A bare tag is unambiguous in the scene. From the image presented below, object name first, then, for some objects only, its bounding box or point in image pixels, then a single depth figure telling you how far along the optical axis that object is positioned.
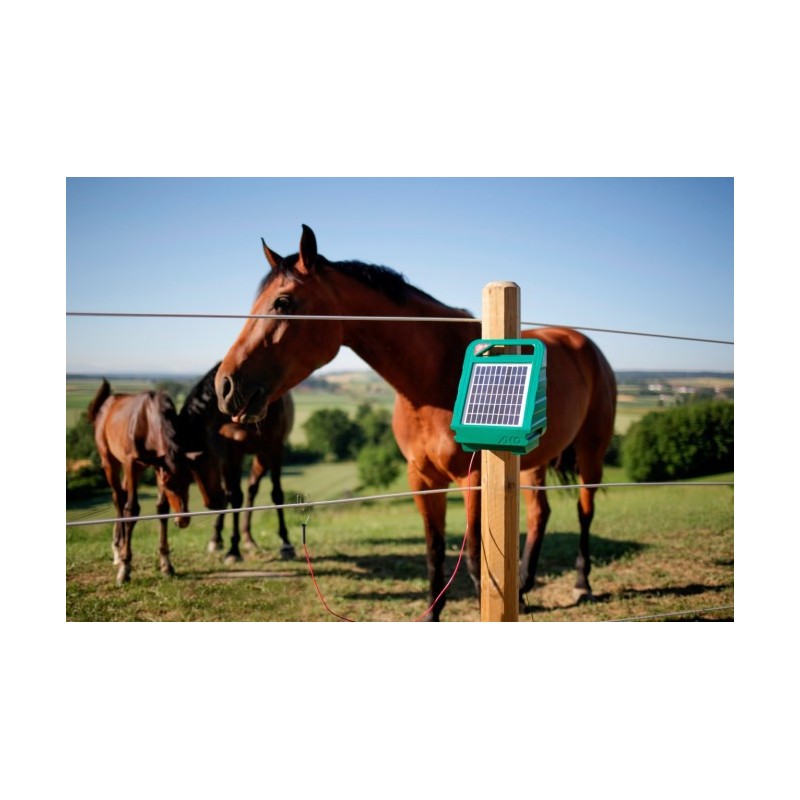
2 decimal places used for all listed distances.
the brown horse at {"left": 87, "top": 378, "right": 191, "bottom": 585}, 3.96
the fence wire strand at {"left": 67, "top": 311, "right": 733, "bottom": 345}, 2.01
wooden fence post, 1.76
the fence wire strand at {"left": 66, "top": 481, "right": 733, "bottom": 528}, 2.00
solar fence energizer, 1.58
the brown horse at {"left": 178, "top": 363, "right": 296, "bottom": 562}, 4.14
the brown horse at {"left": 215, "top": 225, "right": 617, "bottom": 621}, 2.67
